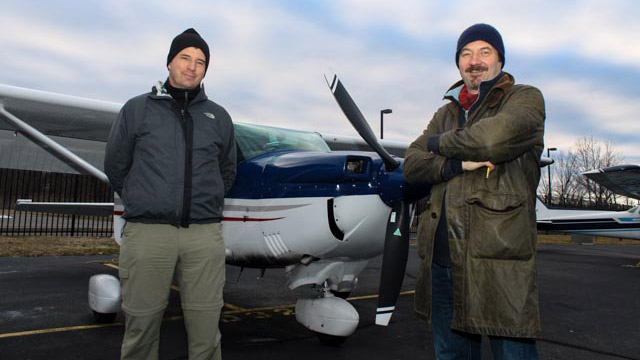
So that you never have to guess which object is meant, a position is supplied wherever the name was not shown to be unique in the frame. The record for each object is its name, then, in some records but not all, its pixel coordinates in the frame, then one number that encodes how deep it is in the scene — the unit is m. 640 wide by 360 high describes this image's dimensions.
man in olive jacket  1.57
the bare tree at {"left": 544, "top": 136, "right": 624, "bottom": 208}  43.91
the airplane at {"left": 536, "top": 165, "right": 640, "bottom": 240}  10.98
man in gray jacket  2.03
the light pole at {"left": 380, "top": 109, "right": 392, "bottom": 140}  19.08
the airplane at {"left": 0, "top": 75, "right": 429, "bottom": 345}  2.83
